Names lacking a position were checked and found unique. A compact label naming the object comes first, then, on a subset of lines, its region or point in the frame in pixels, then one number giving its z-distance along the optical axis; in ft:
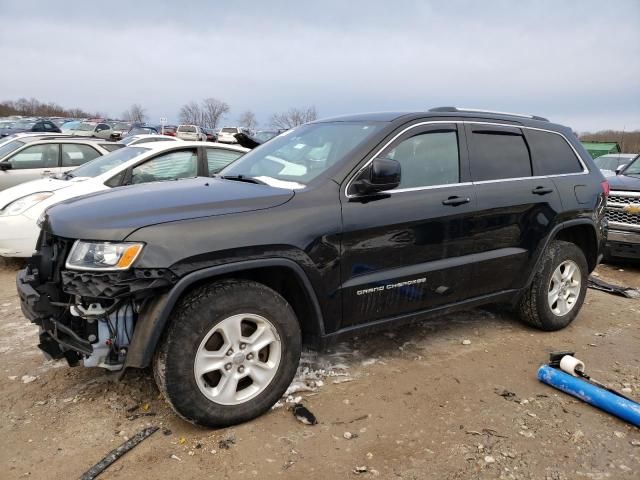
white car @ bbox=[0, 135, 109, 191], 26.89
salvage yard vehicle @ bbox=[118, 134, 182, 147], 36.24
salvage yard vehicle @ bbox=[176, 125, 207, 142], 100.72
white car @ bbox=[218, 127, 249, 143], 101.18
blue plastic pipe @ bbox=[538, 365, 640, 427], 10.09
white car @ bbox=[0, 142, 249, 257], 19.47
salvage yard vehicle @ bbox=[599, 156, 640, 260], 23.36
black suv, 8.77
